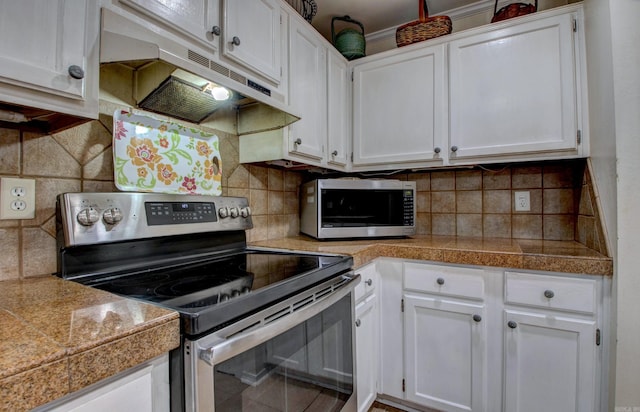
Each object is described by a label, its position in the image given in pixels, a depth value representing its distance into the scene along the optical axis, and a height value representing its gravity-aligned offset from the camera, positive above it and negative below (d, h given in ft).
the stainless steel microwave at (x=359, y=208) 5.52 -0.01
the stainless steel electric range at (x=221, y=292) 2.01 -0.70
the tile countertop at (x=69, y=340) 1.32 -0.65
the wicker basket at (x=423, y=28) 5.79 +3.36
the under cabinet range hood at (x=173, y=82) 2.68 +1.41
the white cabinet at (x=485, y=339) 3.92 -1.85
